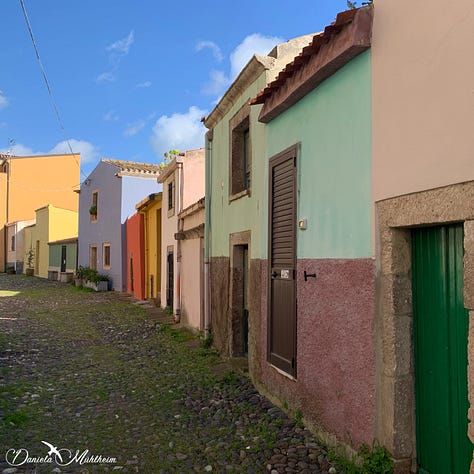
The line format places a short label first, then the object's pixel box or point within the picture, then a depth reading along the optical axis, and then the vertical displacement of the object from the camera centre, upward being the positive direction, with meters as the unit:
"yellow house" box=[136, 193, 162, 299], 17.63 +0.80
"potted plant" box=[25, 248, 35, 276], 35.06 -0.05
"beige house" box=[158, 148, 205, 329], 12.74 +1.24
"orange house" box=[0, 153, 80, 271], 35.91 +5.81
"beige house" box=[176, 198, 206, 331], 10.78 -0.05
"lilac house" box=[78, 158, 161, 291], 22.19 +2.69
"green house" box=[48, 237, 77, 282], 29.22 +0.16
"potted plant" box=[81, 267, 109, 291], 22.44 -0.86
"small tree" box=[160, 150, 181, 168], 34.56 +7.81
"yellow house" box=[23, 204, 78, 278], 32.78 +2.14
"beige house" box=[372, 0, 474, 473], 2.92 +0.22
